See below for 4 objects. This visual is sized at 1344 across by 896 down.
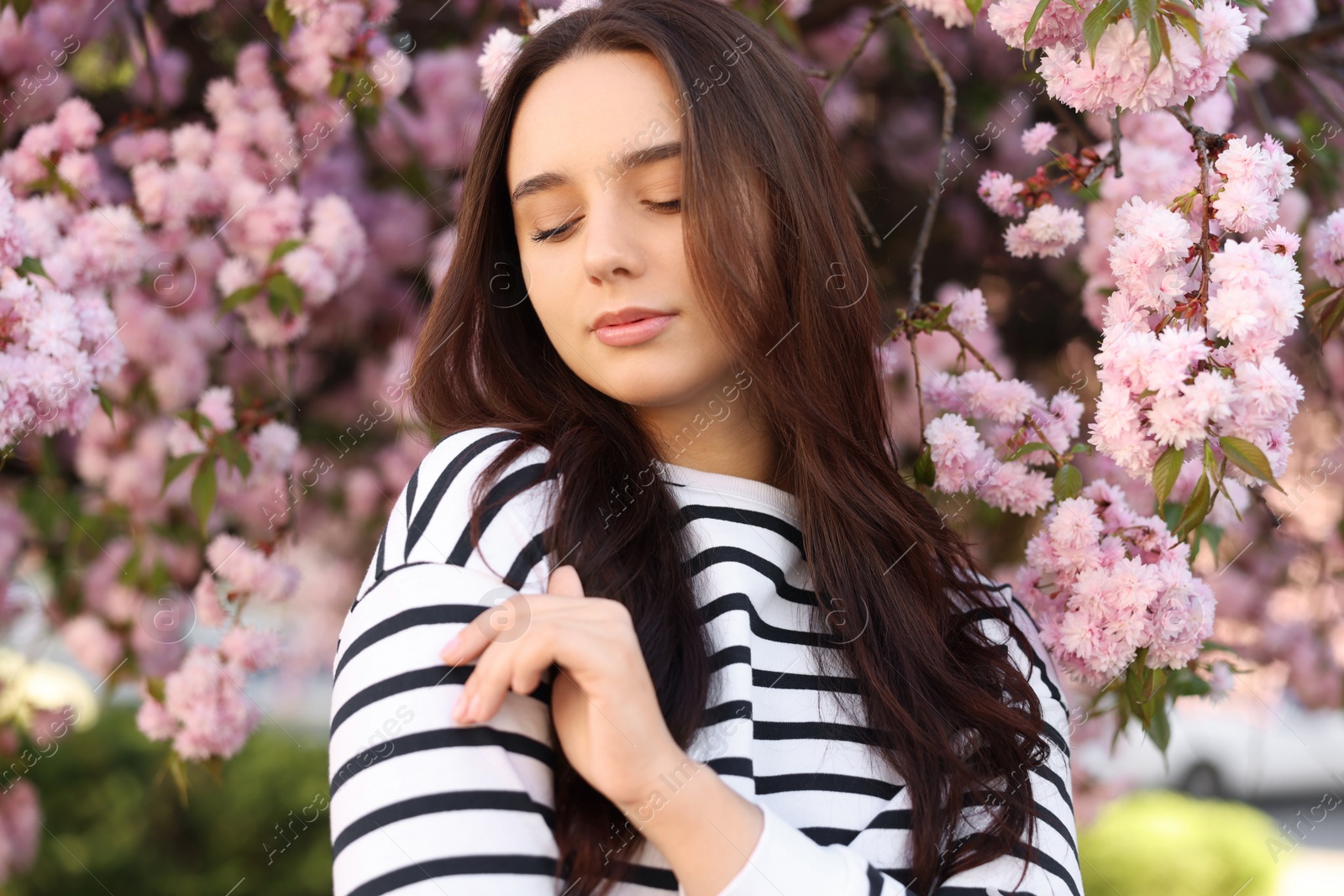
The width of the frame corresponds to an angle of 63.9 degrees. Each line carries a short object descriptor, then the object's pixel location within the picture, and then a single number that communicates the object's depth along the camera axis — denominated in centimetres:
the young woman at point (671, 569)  77
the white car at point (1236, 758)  607
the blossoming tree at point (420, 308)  106
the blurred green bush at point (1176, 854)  378
